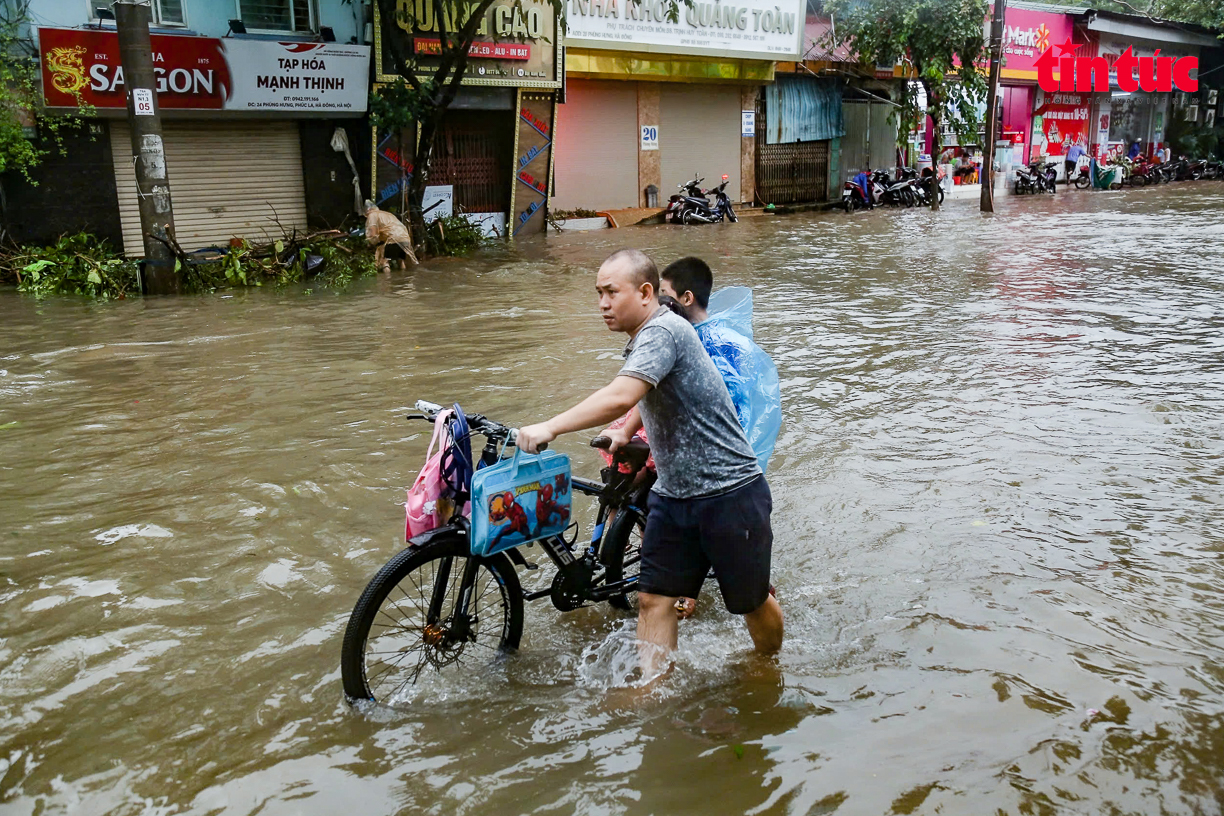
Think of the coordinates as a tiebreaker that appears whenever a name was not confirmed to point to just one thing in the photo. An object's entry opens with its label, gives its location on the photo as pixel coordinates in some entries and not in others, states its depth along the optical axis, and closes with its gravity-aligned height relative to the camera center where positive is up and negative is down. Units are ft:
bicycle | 11.04 -4.54
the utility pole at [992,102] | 72.74 +5.80
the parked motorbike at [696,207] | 75.72 -1.35
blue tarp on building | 88.12 +6.48
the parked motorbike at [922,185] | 91.97 -0.13
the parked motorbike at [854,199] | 88.08 -1.16
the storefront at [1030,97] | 110.11 +9.30
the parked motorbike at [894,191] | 91.25 -0.58
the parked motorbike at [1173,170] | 120.88 +0.92
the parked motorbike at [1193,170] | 123.44 +0.89
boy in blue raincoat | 12.68 -2.02
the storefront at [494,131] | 57.72 +3.81
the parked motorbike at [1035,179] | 105.40 +0.20
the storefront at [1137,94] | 122.72 +10.67
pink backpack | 11.04 -3.17
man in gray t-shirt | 10.67 -2.99
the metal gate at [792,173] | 89.04 +1.18
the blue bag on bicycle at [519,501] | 10.83 -3.29
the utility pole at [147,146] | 37.58 +2.05
